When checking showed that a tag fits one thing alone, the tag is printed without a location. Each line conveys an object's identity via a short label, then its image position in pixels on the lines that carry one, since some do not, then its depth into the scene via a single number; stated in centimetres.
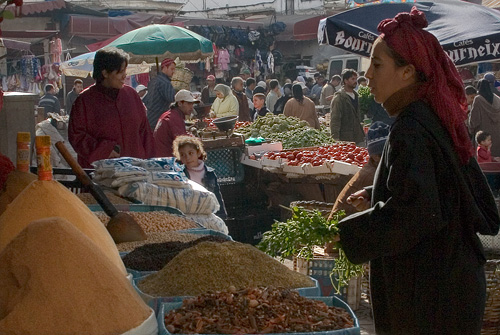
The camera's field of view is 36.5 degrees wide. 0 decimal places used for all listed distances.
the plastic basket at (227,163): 812
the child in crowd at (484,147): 900
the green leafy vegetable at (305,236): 282
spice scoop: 321
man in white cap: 796
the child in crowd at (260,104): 1402
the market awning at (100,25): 2189
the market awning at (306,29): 2841
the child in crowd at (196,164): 668
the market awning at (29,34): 1361
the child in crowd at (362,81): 1552
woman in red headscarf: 239
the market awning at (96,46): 1495
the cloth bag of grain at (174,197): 465
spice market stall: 196
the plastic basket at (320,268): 537
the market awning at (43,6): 2016
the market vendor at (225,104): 1197
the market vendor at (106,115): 540
